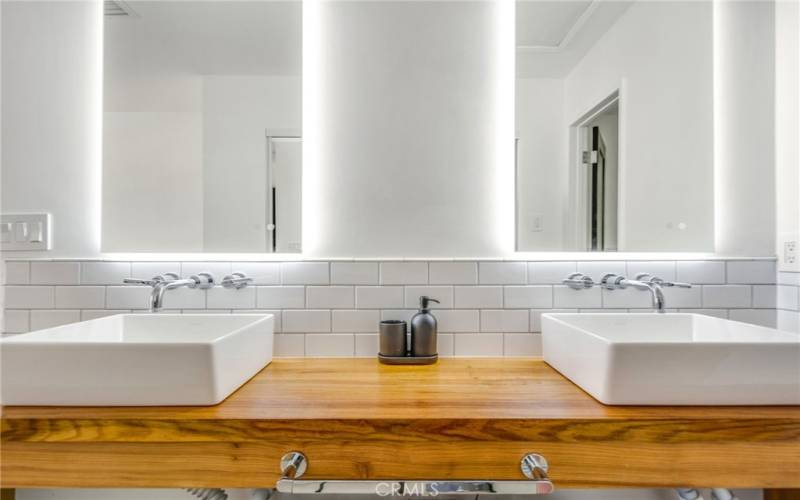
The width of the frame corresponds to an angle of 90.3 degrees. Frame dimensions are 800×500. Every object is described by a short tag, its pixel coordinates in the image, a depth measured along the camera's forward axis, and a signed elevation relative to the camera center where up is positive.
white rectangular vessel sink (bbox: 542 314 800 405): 0.82 -0.26
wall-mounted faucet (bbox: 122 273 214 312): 1.14 -0.10
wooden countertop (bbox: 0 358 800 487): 0.76 -0.38
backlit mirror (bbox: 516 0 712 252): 1.33 +0.39
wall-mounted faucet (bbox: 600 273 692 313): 1.17 -0.11
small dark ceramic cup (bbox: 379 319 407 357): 1.18 -0.27
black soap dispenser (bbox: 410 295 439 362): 1.17 -0.25
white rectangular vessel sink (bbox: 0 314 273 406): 0.82 -0.26
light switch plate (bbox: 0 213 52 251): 1.28 +0.06
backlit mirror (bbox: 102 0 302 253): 1.32 +0.41
